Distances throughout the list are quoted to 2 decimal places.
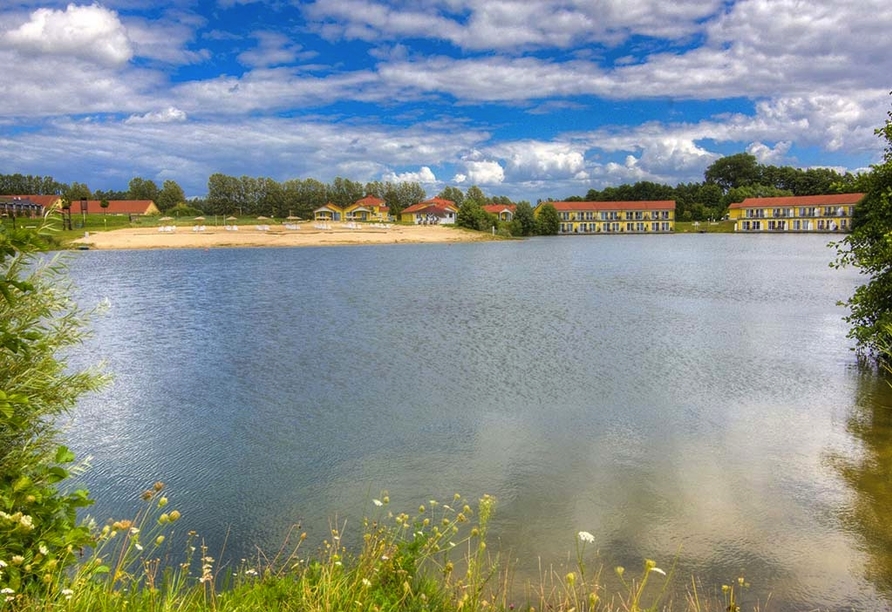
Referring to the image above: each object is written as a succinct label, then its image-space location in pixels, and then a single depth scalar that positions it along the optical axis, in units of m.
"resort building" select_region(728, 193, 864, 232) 114.88
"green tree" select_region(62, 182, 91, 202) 133.88
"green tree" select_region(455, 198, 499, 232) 112.94
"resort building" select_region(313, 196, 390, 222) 131.25
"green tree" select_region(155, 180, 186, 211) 142.88
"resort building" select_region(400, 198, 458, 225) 131.00
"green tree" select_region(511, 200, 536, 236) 118.91
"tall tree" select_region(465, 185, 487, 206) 162.00
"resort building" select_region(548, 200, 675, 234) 133.62
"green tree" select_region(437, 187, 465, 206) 171.25
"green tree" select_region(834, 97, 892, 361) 14.32
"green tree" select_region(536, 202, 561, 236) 124.88
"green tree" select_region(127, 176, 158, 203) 147.88
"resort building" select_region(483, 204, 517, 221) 137.25
